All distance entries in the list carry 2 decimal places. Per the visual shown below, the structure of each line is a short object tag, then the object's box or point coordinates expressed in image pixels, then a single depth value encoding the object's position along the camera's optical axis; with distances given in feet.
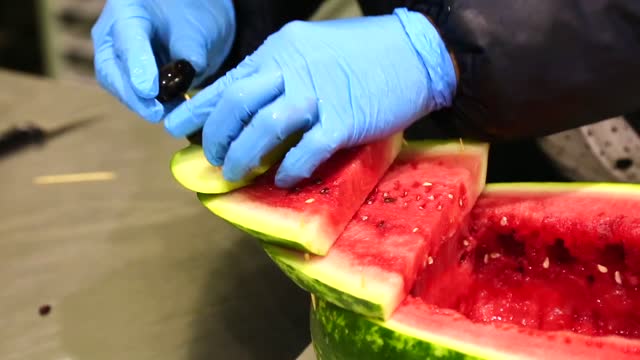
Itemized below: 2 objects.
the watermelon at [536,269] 3.44
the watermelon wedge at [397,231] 3.09
